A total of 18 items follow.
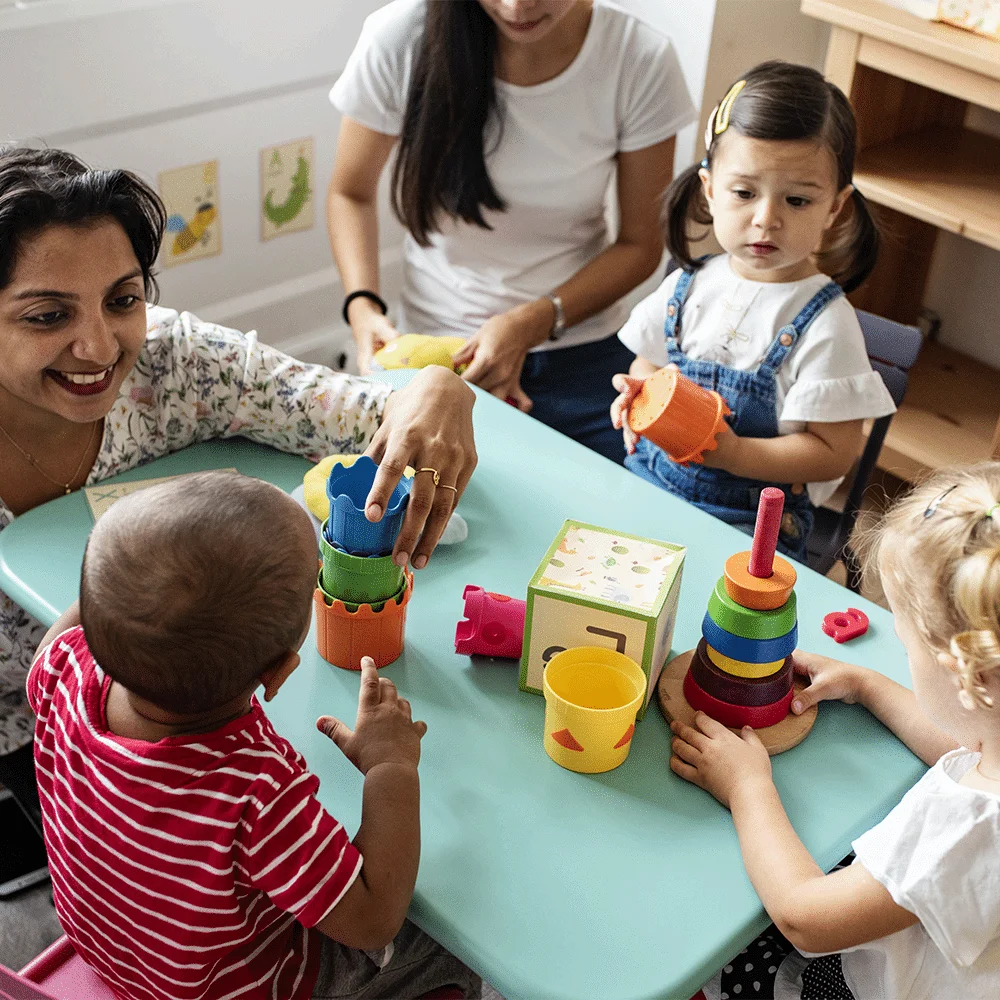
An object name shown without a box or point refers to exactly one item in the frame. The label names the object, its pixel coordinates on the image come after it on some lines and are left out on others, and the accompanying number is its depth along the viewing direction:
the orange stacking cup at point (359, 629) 1.16
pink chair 1.15
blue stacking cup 1.14
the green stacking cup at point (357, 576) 1.14
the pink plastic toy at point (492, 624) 1.20
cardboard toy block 1.10
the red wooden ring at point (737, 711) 1.13
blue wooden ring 1.10
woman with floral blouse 1.29
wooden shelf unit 2.14
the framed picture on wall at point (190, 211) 2.56
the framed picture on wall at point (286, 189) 2.74
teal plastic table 0.94
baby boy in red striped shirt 0.90
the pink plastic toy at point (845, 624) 1.26
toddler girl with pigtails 1.61
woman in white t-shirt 1.99
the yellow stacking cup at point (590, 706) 1.05
